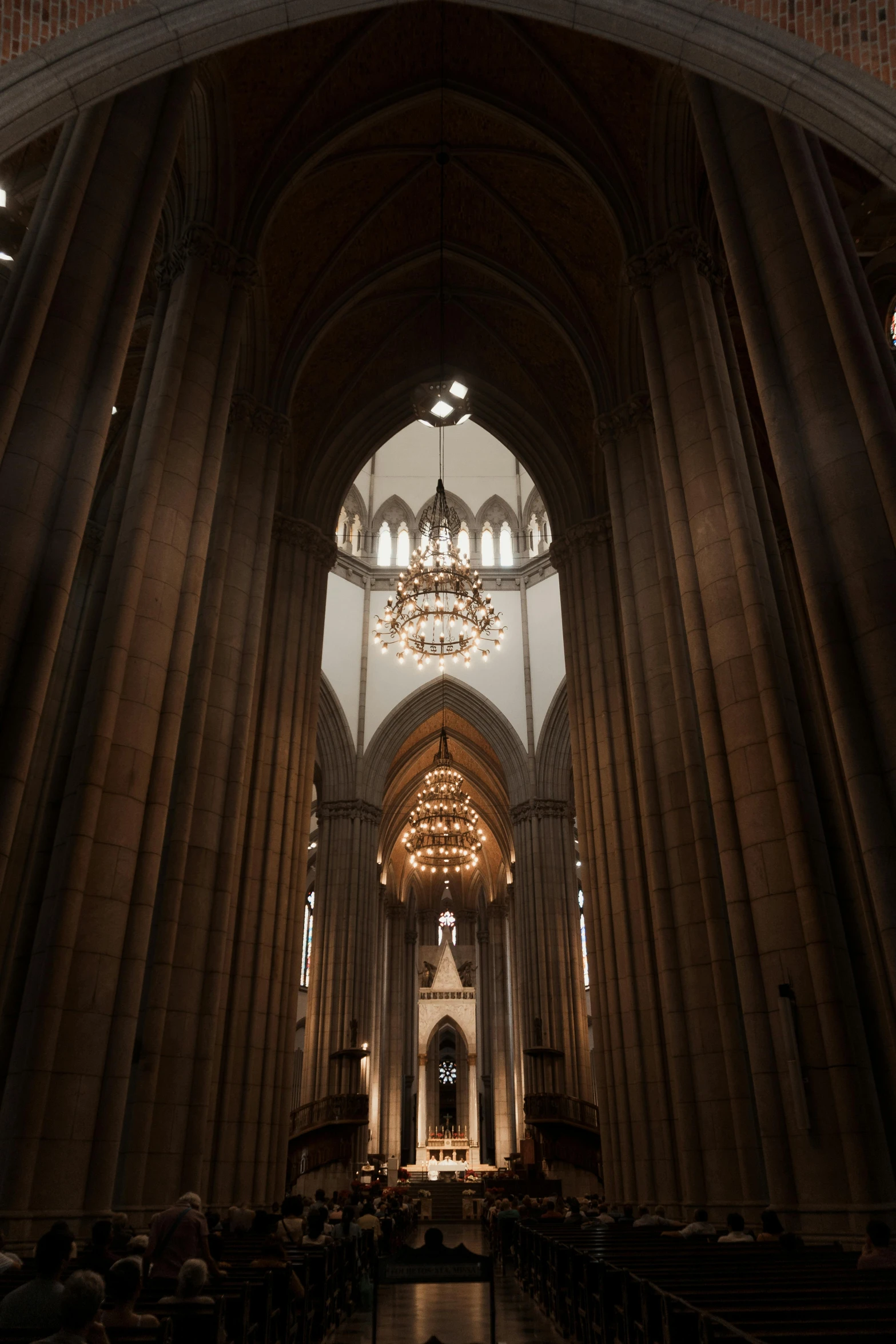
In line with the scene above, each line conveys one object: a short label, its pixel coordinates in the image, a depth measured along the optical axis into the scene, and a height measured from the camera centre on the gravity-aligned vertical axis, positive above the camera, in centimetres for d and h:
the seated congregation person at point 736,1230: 775 -32
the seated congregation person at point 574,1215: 1244 -36
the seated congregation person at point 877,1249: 544 -34
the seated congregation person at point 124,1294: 383 -37
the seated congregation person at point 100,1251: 484 -28
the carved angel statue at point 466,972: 4950 +1016
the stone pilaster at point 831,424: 762 +615
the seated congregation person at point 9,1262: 514 -34
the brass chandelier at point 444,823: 2762 +963
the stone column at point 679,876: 1055 +365
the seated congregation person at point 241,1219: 1064 -29
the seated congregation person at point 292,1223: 850 -28
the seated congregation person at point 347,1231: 970 -39
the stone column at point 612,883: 1388 +454
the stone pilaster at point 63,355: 786 +694
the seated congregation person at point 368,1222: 1196 -37
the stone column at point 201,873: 1013 +354
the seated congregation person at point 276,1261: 577 -40
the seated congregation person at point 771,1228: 751 -29
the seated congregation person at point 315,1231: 811 -32
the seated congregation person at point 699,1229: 878 -35
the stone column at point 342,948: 2581 +647
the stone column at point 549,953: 2555 +628
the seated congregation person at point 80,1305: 293 -31
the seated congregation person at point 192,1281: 441 -37
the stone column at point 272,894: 1384 +439
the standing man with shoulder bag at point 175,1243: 550 -28
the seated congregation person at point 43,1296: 348 -35
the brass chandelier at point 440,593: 1956 +1126
